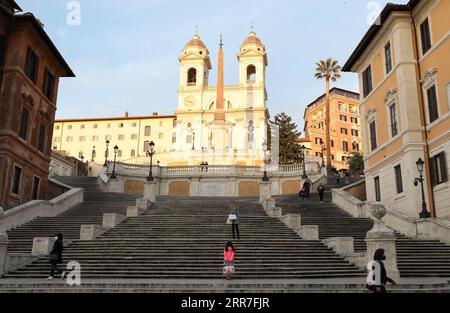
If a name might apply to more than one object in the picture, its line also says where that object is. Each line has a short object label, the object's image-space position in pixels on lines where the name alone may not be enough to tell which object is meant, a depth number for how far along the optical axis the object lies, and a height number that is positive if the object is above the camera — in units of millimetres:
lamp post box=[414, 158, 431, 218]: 20516 +2643
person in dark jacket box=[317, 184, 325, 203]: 29953 +4202
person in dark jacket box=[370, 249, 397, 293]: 9086 -406
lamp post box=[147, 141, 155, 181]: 32338 +8206
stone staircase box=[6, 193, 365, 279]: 15188 +3
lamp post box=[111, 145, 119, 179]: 40312 +7149
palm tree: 64875 +27285
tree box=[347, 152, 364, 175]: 64750 +13172
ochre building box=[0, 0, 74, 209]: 26016 +9187
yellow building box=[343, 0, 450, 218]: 22406 +8542
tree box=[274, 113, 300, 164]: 65000 +17248
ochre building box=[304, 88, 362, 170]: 103188 +32086
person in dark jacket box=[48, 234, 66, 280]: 14477 -177
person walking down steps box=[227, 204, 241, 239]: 18364 +1379
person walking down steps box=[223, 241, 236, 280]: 14055 -292
